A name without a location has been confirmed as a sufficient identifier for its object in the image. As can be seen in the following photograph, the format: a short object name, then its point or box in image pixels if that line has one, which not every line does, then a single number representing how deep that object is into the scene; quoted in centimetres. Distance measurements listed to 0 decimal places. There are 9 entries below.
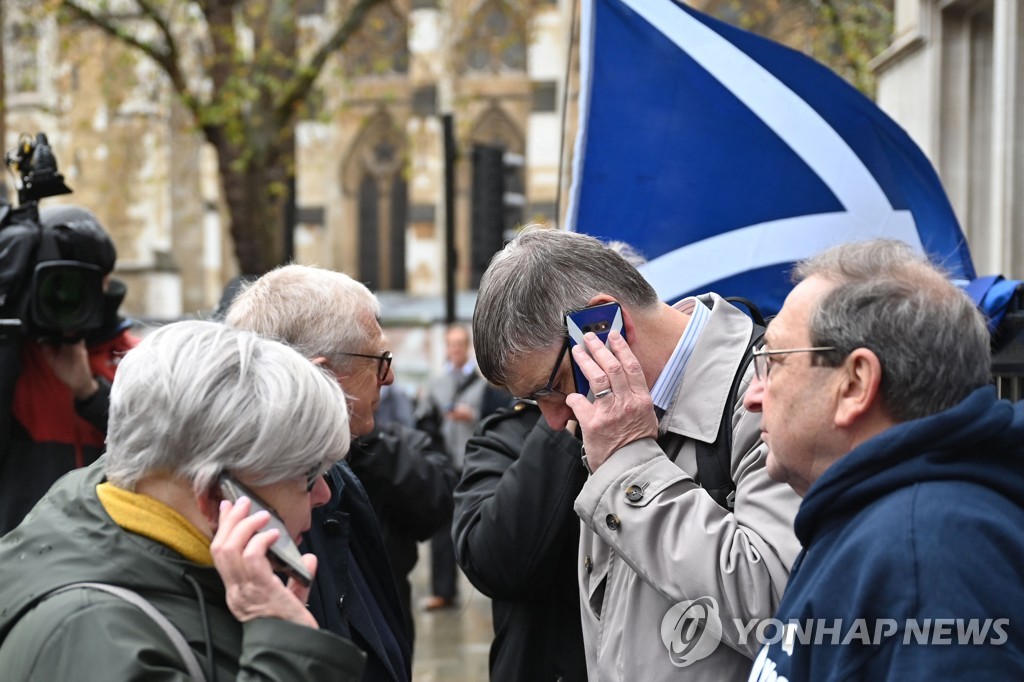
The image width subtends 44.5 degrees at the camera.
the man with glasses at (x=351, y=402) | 265
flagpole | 489
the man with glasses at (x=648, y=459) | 221
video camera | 378
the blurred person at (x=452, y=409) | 943
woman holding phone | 178
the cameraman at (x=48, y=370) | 378
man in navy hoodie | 170
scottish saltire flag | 414
